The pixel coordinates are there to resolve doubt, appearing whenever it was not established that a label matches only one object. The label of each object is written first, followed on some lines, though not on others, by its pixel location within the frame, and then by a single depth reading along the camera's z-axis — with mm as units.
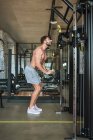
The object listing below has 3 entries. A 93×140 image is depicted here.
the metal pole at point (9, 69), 6375
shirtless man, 4513
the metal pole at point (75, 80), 2817
